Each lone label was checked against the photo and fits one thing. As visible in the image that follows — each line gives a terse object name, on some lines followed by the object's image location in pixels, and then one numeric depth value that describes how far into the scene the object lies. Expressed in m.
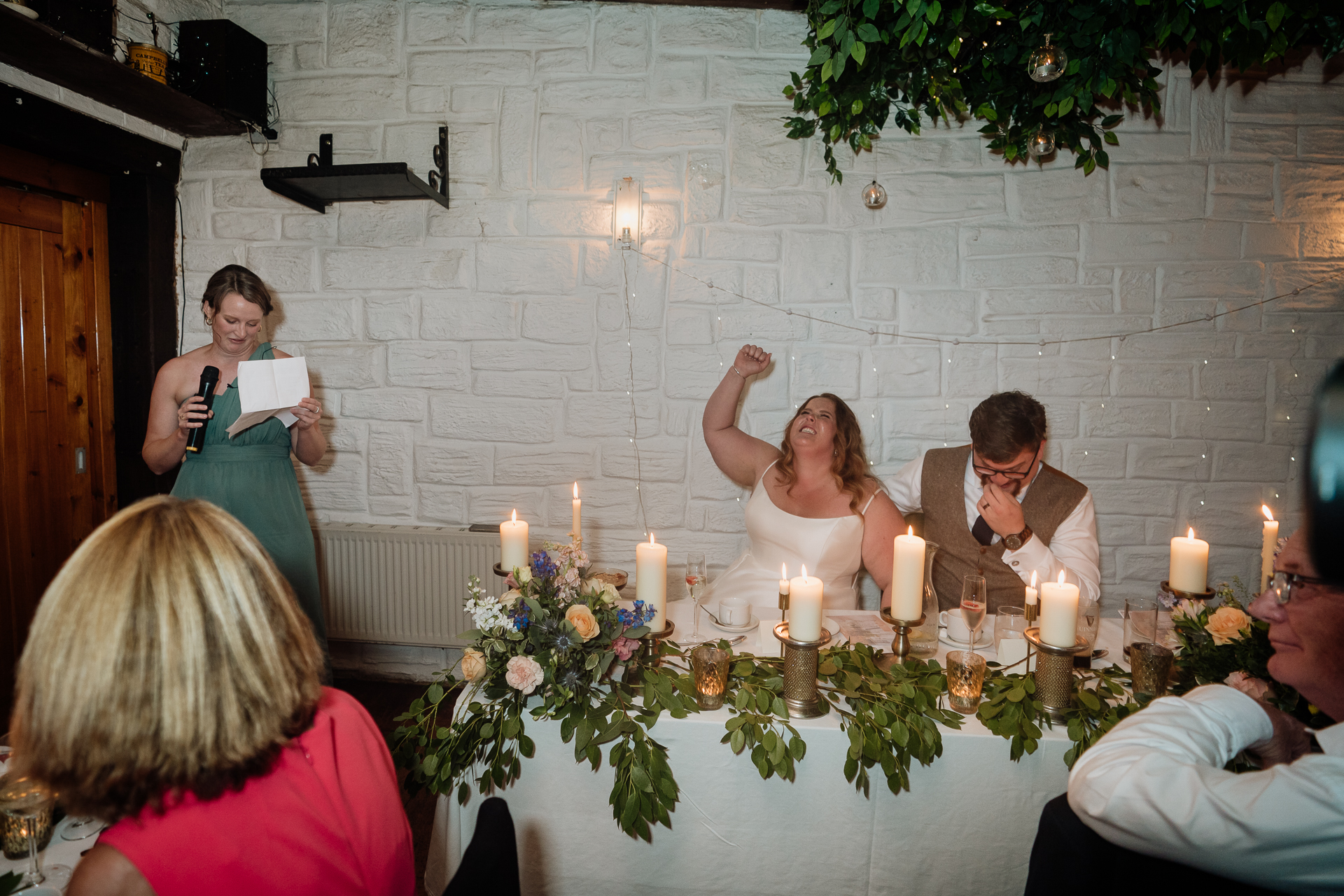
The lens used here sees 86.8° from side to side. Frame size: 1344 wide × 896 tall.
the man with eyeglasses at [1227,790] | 0.78
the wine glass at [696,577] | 1.77
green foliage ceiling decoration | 2.15
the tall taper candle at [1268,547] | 1.62
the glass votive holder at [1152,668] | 1.41
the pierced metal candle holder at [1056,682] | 1.36
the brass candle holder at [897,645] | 1.48
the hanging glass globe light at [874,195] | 2.67
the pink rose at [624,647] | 1.41
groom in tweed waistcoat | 2.16
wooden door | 2.42
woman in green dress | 2.30
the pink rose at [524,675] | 1.32
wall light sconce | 2.75
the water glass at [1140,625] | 1.66
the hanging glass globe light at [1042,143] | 2.54
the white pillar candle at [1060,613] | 1.32
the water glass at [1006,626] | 1.59
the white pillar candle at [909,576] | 1.43
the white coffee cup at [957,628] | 1.73
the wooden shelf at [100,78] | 2.01
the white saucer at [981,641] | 1.71
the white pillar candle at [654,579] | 1.50
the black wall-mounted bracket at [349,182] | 2.48
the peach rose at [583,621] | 1.38
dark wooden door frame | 2.77
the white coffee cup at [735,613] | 1.81
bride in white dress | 2.36
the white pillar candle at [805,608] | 1.32
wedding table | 1.36
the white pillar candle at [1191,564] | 1.52
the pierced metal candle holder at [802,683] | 1.38
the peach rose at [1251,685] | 1.25
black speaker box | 2.61
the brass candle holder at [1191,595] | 1.52
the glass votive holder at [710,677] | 1.42
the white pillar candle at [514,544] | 1.62
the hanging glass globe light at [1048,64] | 2.02
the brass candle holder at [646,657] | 1.48
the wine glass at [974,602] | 1.54
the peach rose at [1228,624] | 1.35
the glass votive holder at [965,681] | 1.40
